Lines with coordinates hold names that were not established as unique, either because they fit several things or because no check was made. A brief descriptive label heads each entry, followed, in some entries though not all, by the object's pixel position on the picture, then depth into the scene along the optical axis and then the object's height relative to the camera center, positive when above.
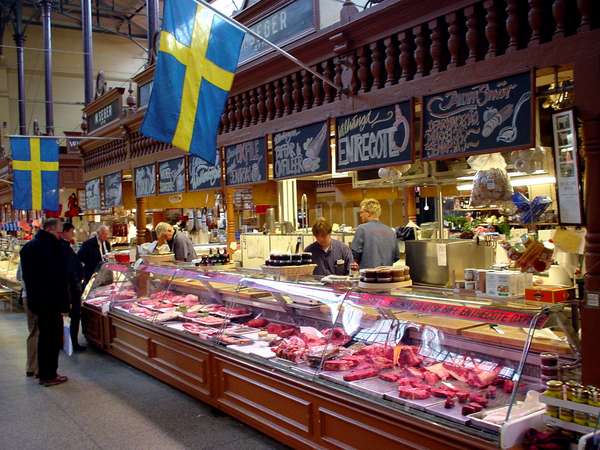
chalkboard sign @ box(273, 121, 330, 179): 5.59 +0.77
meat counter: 3.24 -0.97
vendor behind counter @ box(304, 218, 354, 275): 6.29 -0.29
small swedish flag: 10.88 +1.19
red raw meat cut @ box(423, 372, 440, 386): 3.70 -0.99
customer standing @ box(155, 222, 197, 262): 8.84 -0.15
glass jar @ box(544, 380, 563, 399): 2.77 -0.81
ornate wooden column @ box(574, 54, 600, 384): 3.06 +0.06
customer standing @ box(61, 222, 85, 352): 8.36 -0.92
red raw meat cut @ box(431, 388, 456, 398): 3.47 -1.01
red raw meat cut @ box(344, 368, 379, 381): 3.92 -1.01
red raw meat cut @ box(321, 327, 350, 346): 4.55 -0.87
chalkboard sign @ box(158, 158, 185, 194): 8.34 +0.83
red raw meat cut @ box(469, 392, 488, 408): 3.30 -1.02
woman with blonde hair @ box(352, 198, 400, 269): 6.45 -0.21
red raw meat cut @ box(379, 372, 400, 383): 3.86 -1.01
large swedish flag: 5.11 +1.39
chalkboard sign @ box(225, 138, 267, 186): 6.52 +0.78
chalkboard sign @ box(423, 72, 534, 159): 3.65 +0.70
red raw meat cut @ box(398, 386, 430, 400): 3.50 -1.02
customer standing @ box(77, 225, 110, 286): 9.46 -0.34
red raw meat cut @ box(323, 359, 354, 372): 4.15 -0.99
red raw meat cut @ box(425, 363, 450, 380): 3.75 -0.96
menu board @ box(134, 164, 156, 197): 9.26 +0.86
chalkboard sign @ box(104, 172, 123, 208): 11.09 +0.86
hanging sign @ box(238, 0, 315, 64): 5.77 +2.12
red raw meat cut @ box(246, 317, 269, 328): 5.63 -0.91
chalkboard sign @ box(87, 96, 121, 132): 10.78 +2.34
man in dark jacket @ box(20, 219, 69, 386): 6.55 -0.58
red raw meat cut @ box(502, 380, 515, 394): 3.41 -0.98
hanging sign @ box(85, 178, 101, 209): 12.31 +0.89
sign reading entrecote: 4.62 +0.74
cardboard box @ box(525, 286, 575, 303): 3.29 -0.42
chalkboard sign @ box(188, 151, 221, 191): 7.49 +0.76
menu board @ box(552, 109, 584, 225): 3.17 +0.28
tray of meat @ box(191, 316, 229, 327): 5.86 -0.92
